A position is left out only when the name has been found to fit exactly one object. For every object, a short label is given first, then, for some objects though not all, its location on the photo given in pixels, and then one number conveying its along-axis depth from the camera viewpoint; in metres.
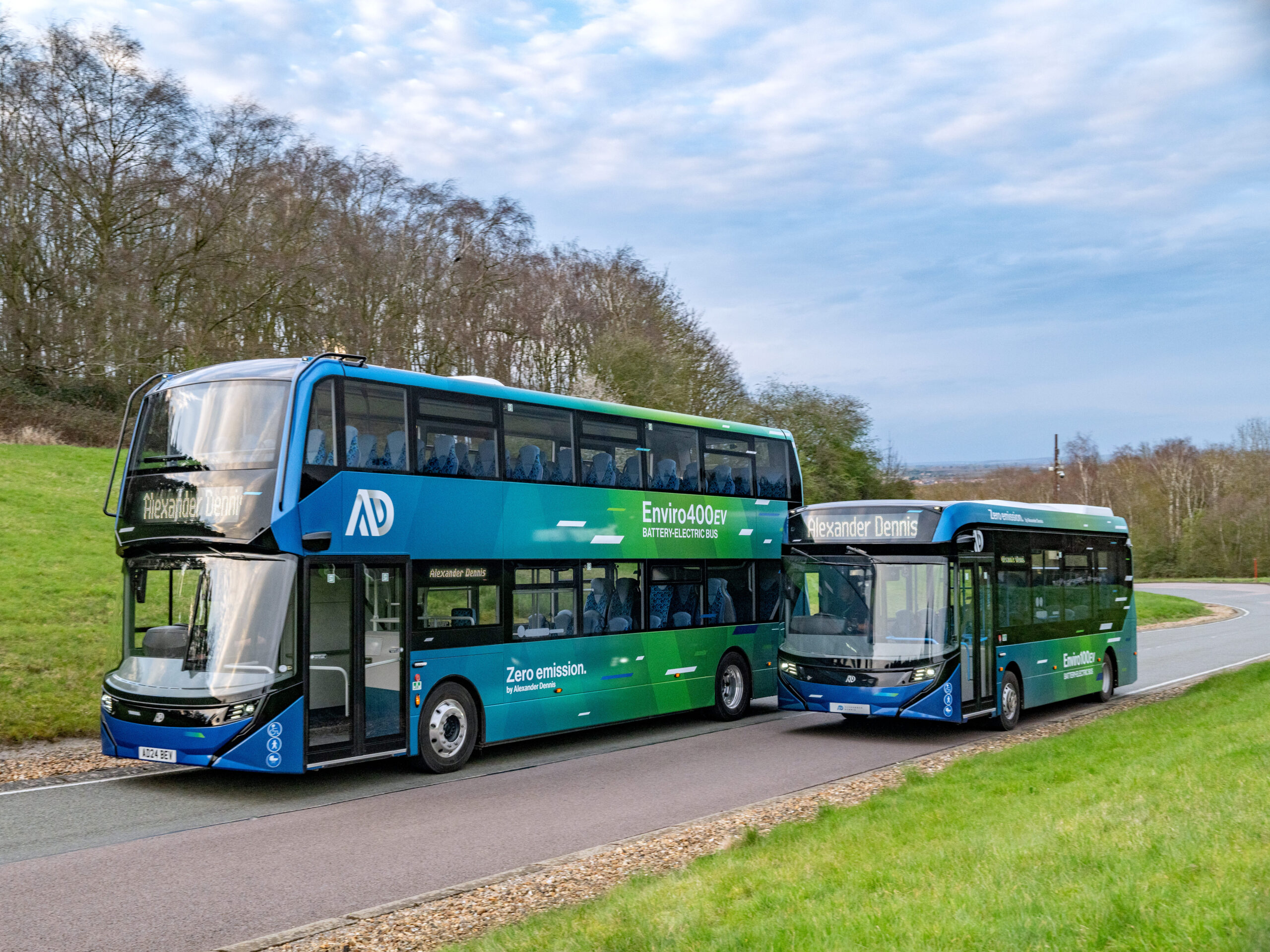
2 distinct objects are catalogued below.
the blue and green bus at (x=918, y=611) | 14.46
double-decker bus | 10.55
